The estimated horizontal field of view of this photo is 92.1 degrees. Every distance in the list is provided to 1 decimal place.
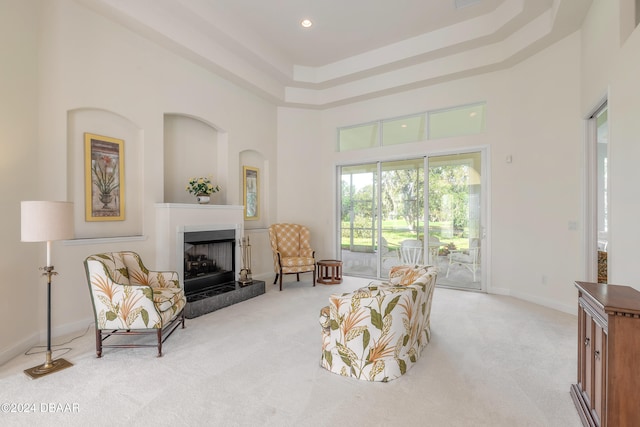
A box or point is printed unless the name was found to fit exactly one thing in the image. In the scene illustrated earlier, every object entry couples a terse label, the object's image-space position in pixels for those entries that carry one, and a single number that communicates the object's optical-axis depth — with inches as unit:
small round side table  234.4
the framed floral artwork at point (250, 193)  236.2
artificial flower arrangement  189.9
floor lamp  98.3
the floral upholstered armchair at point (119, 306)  113.7
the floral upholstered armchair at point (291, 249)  220.5
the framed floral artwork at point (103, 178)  146.2
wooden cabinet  64.6
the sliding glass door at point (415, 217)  216.5
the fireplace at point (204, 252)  168.9
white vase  190.1
